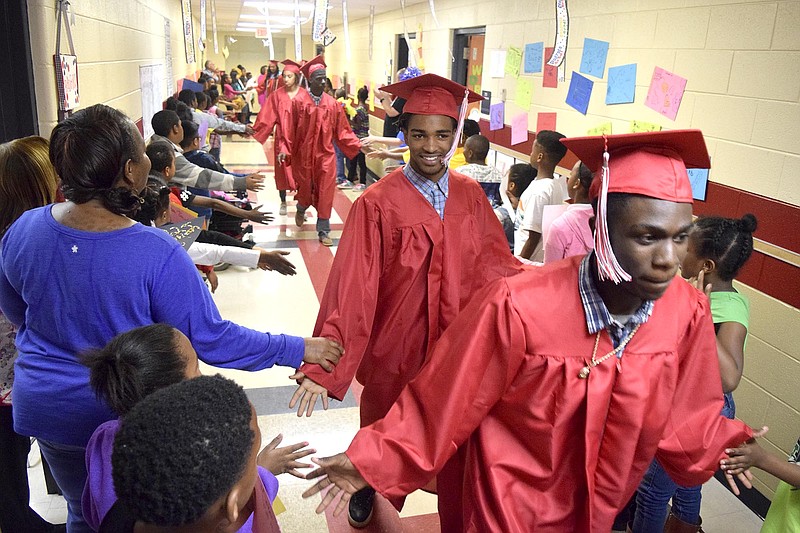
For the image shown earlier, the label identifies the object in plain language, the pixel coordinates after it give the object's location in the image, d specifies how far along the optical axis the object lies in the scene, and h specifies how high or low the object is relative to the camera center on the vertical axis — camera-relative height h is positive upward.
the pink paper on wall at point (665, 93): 3.38 +0.09
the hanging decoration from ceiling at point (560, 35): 4.10 +0.46
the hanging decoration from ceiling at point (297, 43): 6.98 +0.55
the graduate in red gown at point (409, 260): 2.11 -0.57
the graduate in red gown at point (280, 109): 6.67 -0.22
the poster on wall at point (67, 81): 2.95 -0.02
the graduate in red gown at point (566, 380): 1.27 -0.60
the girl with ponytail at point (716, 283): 2.07 -0.59
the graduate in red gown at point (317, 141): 6.50 -0.53
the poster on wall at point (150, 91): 6.29 -0.10
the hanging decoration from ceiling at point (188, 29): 7.59 +0.70
